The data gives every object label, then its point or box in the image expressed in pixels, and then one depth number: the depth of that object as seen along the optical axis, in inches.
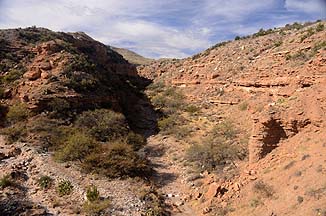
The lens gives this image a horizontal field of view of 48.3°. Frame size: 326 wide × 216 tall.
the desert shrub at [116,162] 502.9
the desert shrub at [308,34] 932.1
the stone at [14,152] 534.7
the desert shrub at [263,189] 375.2
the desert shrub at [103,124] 633.6
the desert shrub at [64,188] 438.3
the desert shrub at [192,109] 886.1
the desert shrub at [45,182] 455.8
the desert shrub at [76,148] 531.2
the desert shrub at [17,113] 645.3
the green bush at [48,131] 581.6
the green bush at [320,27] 933.9
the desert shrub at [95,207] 398.9
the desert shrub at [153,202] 412.5
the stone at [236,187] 418.9
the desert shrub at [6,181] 442.1
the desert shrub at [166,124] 751.7
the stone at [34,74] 775.0
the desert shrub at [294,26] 1279.2
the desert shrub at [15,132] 586.6
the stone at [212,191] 430.6
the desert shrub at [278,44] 1046.4
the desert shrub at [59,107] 674.8
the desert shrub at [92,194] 421.4
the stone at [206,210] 411.7
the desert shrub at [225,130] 640.4
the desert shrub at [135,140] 641.5
